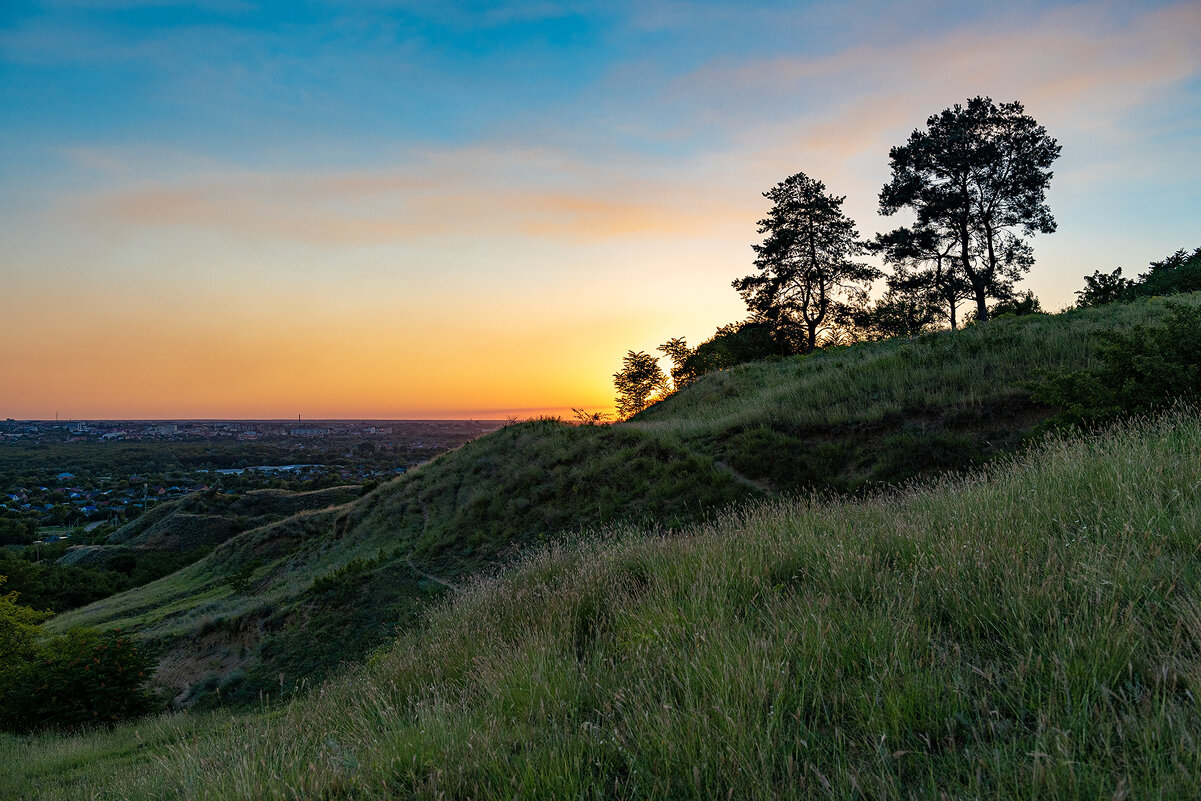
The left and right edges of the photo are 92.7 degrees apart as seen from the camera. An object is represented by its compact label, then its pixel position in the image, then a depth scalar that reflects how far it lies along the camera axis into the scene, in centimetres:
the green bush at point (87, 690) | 1268
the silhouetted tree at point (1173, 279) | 2809
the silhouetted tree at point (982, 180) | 3266
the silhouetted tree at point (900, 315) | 3766
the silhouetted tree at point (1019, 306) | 3369
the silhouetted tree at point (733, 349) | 4303
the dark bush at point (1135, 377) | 857
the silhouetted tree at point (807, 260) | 4134
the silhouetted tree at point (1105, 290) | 2998
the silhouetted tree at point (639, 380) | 5600
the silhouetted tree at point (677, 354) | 5275
